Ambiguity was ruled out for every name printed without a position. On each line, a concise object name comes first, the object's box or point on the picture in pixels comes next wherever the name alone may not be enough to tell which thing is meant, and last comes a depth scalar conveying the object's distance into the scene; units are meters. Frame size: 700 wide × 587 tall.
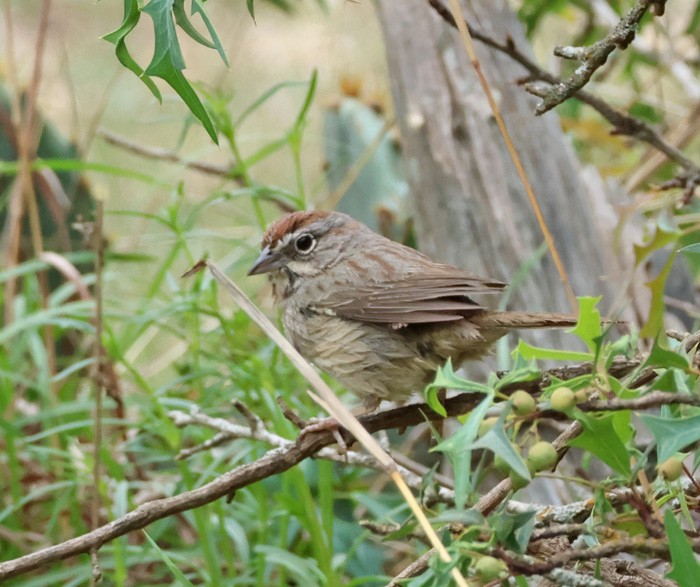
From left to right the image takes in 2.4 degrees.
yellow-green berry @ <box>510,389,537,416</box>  5.42
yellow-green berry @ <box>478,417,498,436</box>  5.42
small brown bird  5.72
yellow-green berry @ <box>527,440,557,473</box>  5.41
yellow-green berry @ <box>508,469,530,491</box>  5.40
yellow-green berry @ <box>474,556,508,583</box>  5.40
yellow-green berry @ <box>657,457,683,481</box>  5.43
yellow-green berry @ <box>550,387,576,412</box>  5.41
